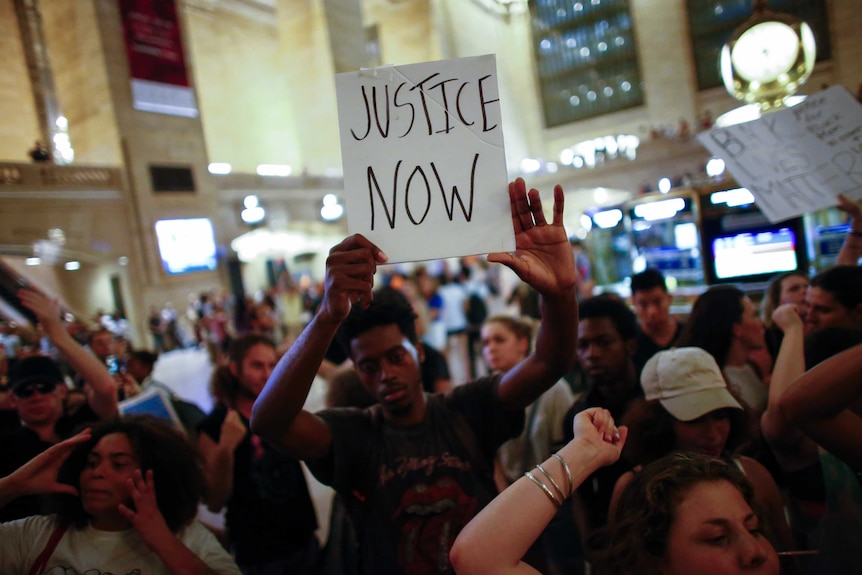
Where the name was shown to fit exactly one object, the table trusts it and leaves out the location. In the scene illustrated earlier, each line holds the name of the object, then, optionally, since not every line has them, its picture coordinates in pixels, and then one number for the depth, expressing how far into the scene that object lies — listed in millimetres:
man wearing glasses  1712
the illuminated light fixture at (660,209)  5629
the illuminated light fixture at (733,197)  4398
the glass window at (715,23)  15075
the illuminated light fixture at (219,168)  19108
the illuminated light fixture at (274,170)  22248
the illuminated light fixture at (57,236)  12285
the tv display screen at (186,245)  15416
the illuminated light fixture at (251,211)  18641
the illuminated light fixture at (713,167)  6754
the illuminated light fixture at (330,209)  21141
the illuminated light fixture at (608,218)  7365
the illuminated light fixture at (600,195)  23562
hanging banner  15875
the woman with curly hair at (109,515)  1464
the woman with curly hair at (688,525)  1096
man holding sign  1429
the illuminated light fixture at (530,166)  23703
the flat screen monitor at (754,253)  3938
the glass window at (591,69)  22062
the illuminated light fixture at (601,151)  21844
